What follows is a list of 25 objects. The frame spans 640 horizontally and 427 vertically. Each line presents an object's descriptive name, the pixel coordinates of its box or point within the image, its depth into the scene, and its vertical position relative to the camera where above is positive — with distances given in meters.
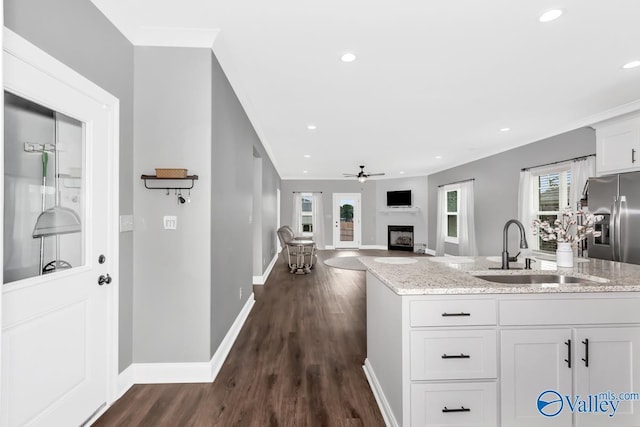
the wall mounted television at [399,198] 9.62 +0.62
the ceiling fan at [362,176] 7.31 +1.04
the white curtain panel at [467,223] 6.69 -0.18
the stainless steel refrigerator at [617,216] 2.89 +0.00
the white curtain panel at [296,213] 9.83 +0.10
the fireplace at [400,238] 9.74 -0.76
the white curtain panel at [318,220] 9.93 -0.15
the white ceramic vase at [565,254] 2.06 -0.28
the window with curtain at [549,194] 4.50 +0.36
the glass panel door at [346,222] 10.26 -0.22
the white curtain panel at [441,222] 8.09 -0.18
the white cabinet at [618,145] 2.97 +0.78
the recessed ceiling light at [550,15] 1.85 +1.34
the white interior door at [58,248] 1.33 -0.18
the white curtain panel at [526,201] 4.97 +0.26
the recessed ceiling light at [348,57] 2.36 +1.35
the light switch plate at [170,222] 2.17 -0.05
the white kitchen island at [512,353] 1.47 -0.74
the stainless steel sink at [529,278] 1.90 -0.43
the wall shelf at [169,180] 2.11 +0.27
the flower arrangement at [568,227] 2.05 -0.09
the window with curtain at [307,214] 10.05 +0.07
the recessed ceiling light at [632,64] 2.48 +1.35
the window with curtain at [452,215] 7.65 +0.02
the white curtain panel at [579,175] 3.88 +0.58
